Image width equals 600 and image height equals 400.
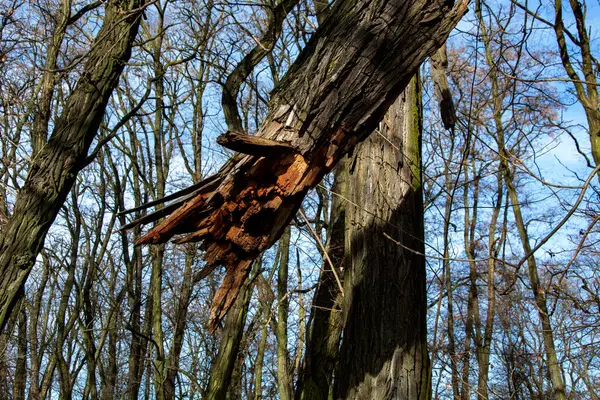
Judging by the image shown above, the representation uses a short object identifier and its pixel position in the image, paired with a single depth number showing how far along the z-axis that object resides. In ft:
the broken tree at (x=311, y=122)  7.50
